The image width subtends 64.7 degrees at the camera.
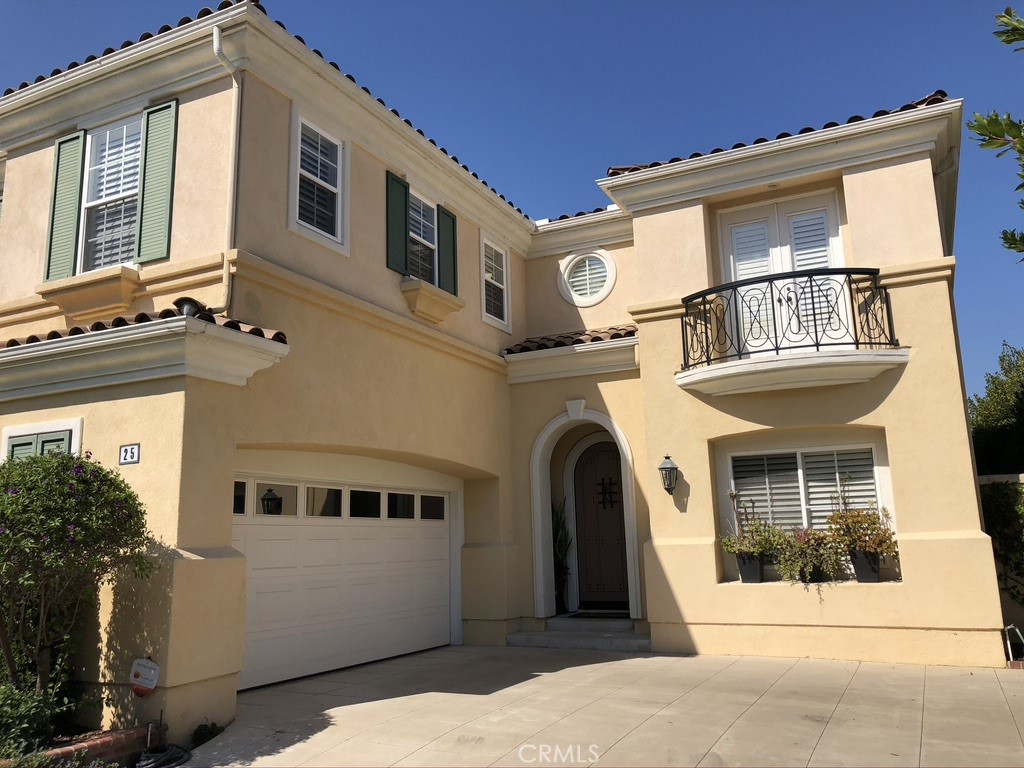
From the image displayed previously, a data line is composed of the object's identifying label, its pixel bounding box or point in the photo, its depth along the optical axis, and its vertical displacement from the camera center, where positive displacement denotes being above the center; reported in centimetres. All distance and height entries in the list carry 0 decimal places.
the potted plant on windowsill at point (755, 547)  1068 -13
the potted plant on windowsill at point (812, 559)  1034 -29
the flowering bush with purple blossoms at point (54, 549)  634 +4
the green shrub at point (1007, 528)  1034 +3
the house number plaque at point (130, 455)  758 +90
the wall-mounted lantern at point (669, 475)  1124 +88
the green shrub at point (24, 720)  613 -127
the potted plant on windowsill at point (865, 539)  1014 -6
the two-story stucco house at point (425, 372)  785 +203
